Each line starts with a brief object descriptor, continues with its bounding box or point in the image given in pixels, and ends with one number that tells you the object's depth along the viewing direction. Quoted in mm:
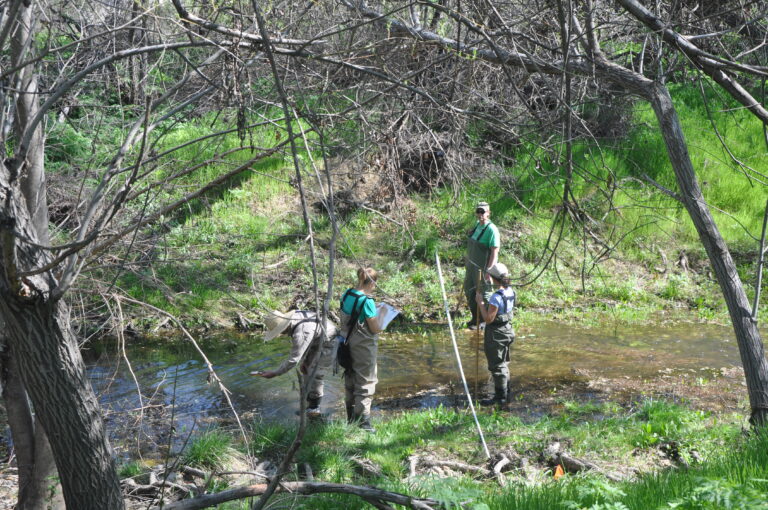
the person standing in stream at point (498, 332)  8164
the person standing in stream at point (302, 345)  7114
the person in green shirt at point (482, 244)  9875
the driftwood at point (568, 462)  6105
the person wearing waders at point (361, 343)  7480
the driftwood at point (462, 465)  6367
